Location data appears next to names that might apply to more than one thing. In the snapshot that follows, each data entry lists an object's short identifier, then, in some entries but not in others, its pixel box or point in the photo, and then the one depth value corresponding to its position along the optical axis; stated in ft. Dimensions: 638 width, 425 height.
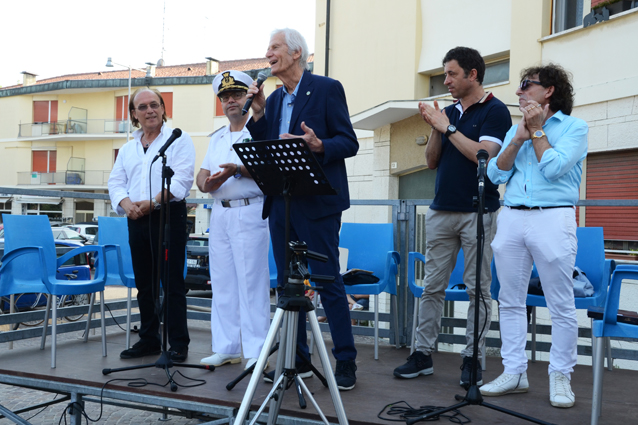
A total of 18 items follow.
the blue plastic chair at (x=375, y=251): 15.48
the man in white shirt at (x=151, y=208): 13.17
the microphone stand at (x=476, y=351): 9.20
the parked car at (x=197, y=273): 37.70
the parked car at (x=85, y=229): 73.16
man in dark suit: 10.82
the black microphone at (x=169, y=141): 11.58
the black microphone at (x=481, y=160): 9.43
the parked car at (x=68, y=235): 66.89
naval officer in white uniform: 12.15
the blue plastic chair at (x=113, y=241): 15.83
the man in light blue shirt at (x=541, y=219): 10.09
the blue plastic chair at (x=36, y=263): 12.77
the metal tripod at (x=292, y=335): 8.13
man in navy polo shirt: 11.37
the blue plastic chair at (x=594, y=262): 13.25
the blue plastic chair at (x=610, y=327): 8.75
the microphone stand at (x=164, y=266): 11.19
